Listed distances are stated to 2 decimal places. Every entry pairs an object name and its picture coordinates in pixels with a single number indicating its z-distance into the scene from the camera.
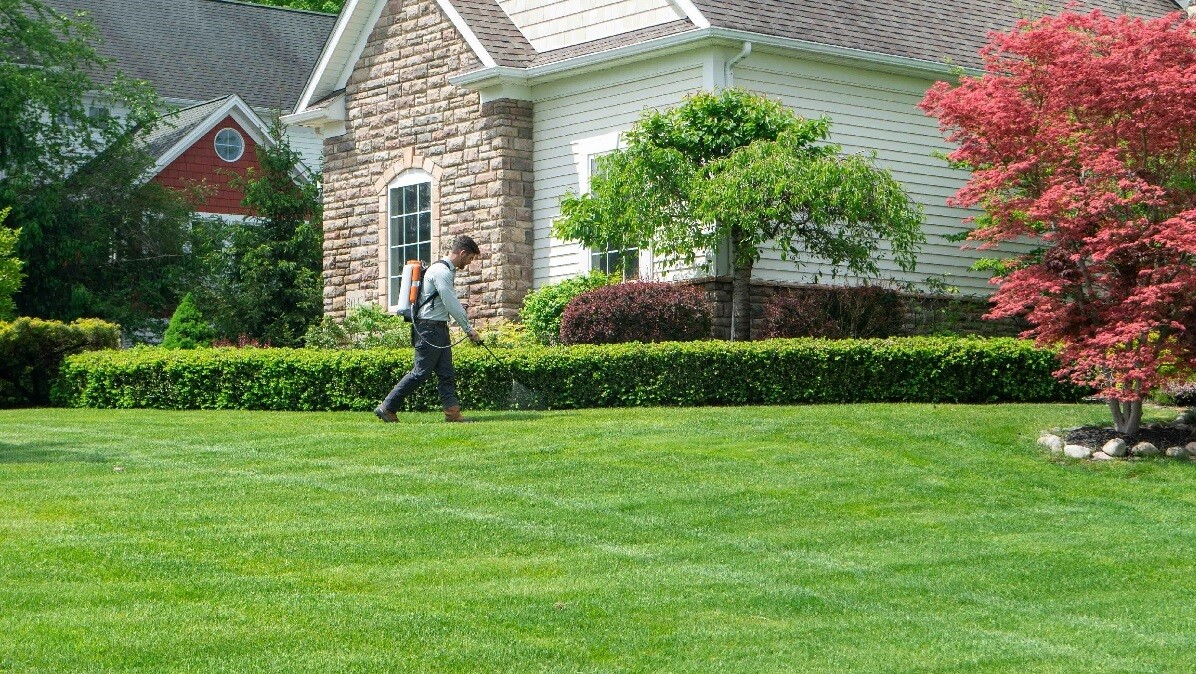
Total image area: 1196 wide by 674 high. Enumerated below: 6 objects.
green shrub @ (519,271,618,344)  18.97
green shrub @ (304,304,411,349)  20.00
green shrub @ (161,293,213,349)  22.78
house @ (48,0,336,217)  33.53
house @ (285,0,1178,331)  18.97
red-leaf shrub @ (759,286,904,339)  17.66
